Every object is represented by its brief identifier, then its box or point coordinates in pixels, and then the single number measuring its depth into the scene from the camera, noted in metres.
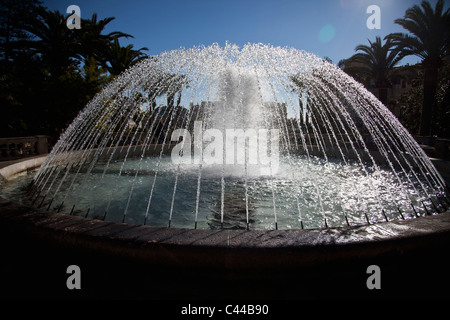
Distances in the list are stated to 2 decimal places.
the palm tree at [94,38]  18.66
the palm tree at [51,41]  16.84
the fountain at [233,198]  2.24
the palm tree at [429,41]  16.95
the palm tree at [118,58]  23.58
